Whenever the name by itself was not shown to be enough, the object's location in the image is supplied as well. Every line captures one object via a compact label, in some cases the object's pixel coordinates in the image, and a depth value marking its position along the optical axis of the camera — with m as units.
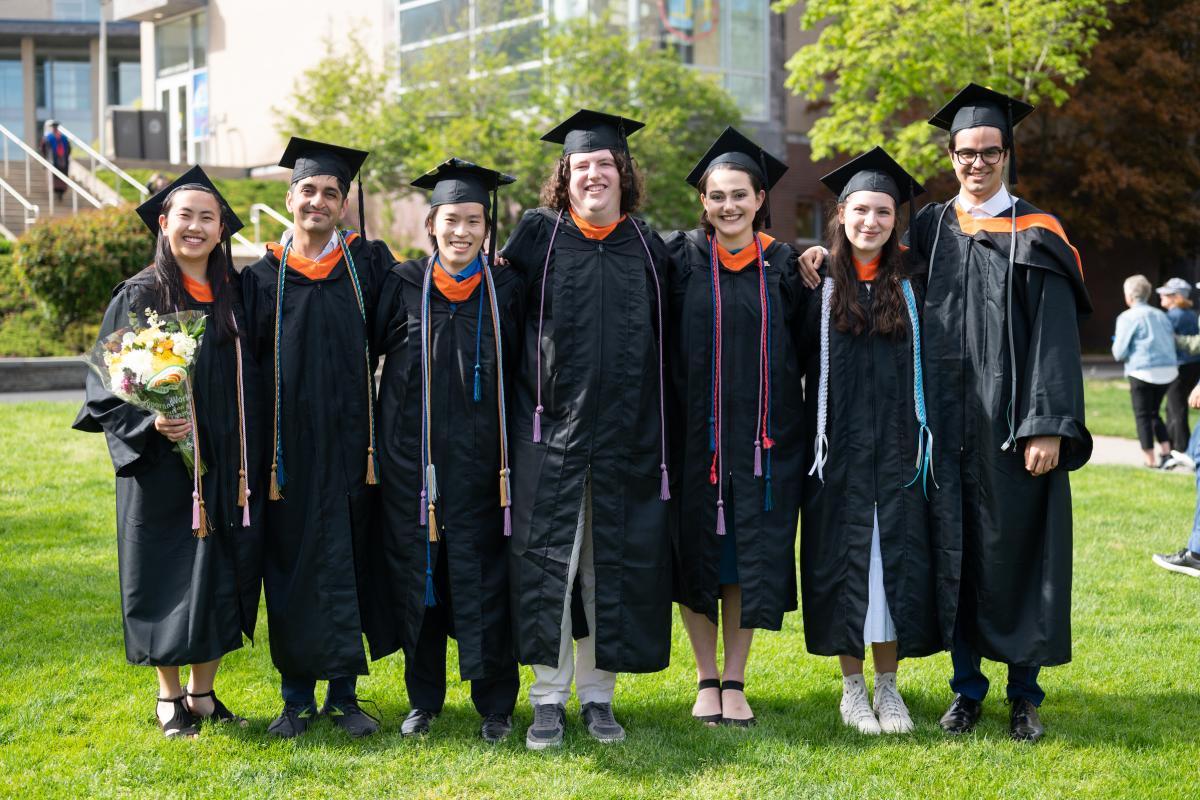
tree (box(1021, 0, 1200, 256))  22.38
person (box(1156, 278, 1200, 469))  10.86
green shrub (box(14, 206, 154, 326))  13.99
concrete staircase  19.72
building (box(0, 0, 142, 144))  36.09
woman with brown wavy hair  4.29
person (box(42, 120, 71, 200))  21.83
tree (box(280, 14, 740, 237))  16.97
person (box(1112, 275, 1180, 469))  10.55
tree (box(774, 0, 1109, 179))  14.99
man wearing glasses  4.24
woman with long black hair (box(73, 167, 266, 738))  4.11
